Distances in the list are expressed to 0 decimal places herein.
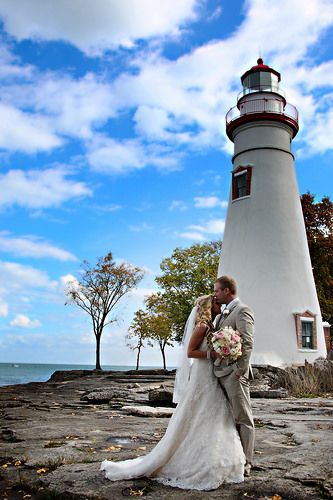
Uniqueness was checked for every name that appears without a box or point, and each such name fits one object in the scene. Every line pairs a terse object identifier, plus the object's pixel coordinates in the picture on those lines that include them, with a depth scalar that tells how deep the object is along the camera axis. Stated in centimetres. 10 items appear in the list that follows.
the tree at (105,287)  3459
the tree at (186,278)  3262
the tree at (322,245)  2941
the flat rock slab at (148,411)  970
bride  452
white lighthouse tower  1989
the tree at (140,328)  3875
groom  476
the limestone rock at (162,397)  1121
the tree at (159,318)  3469
